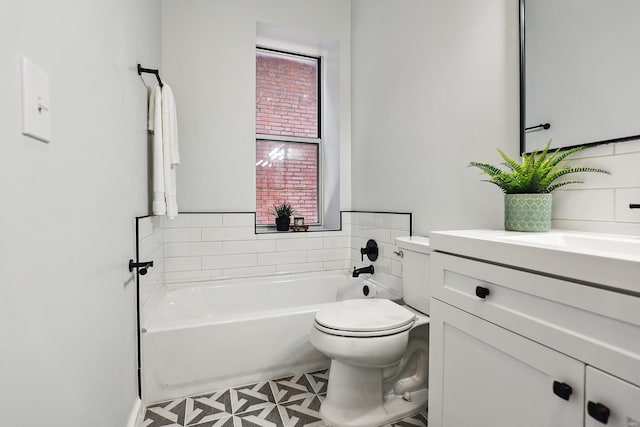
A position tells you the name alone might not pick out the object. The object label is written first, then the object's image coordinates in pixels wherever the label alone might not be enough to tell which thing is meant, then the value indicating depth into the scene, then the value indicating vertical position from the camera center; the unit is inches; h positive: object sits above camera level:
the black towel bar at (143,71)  61.6 +26.6
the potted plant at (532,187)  45.4 +3.3
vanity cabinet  25.5 -13.8
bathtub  65.7 -29.7
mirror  39.4 +18.9
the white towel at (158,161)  68.4 +10.1
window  115.6 +27.9
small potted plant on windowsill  107.5 -2.7
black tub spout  88.0 -17.3
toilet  55.3 -25.1
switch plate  22.6 +8.0
